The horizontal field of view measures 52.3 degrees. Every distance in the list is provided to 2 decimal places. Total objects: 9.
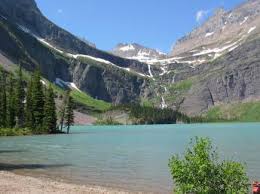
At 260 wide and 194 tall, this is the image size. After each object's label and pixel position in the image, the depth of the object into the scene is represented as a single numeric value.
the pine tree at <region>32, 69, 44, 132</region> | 89.59
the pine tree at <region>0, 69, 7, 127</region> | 88.23
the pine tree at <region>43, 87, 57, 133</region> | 89.80
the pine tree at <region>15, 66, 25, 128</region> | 91.11
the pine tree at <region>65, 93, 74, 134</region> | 103.24
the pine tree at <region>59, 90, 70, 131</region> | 106.62
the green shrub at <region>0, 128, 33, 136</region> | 82.68
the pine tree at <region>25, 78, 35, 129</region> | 89.66
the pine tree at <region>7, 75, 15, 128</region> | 88.87
